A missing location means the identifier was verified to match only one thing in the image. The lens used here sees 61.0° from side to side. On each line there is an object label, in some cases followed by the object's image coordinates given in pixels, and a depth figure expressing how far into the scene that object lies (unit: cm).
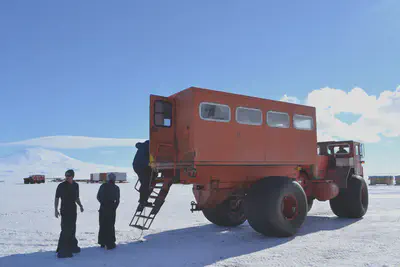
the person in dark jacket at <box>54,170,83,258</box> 697
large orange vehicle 844
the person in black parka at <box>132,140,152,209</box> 903
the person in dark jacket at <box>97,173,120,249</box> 761
